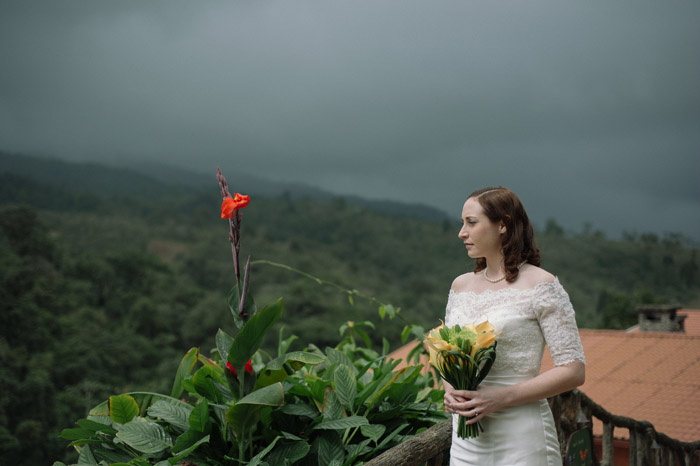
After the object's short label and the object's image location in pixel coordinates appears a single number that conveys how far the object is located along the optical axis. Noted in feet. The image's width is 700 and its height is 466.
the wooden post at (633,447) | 8.79
